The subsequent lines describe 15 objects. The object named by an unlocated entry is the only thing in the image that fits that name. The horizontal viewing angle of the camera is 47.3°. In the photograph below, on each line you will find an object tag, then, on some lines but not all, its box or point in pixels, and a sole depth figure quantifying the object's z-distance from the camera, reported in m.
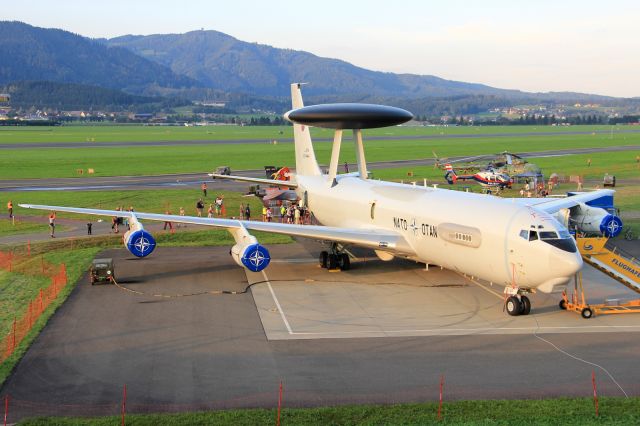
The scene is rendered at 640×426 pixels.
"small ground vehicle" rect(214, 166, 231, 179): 103.54
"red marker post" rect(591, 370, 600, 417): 23.08
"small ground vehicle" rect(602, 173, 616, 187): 91.62
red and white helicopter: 95.25
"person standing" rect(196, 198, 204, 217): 69.00
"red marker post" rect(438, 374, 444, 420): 22.53
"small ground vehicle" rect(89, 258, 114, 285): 41.84
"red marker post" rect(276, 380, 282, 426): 21.80
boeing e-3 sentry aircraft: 33.34
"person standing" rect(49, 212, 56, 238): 58.29
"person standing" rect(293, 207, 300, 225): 63.00
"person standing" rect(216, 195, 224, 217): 72.25
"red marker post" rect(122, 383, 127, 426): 22.58
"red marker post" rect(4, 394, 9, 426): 21.81
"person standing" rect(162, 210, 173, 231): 61.34
